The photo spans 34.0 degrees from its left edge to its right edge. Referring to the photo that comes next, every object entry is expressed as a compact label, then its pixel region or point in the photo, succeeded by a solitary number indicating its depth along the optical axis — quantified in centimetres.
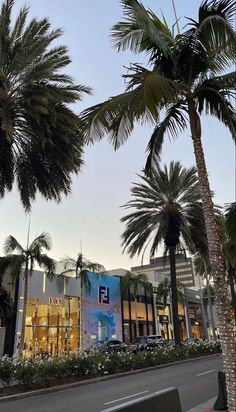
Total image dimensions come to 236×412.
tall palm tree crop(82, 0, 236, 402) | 681
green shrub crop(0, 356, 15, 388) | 1347
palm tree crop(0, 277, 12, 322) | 3053
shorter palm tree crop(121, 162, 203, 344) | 2688
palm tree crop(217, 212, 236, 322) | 1476
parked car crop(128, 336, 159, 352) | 3461
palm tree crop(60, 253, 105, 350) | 3525
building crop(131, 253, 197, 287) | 6195
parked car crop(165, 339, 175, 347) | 3706
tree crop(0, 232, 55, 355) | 2827
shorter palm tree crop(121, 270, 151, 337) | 4422
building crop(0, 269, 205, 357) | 3297
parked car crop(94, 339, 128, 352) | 3260
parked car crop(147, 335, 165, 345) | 3707
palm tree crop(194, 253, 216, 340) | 3027
